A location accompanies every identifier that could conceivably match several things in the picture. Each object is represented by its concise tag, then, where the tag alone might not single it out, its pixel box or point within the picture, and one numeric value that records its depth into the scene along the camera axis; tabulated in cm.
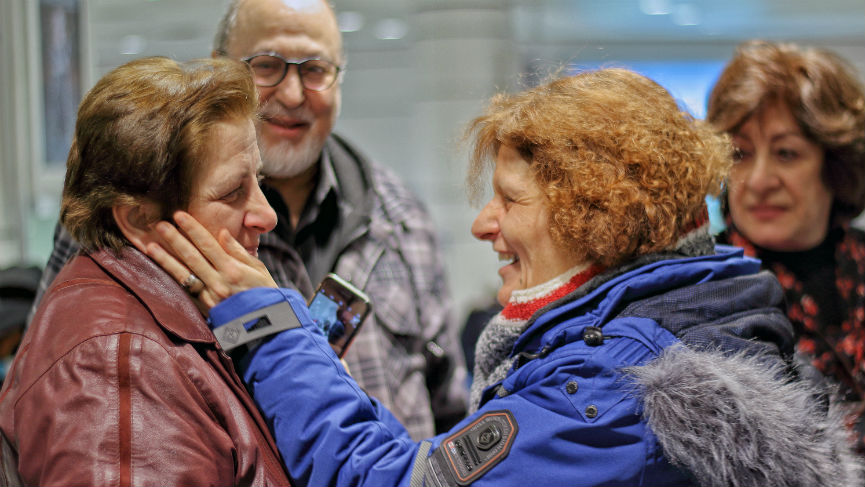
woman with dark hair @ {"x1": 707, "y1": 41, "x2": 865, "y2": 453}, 216
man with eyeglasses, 195
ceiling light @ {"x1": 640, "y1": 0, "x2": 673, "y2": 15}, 638
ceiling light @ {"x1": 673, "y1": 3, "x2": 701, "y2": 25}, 640
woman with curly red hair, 133
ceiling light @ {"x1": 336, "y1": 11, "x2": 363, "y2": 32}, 691
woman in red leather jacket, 120
